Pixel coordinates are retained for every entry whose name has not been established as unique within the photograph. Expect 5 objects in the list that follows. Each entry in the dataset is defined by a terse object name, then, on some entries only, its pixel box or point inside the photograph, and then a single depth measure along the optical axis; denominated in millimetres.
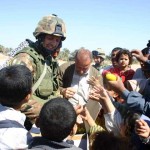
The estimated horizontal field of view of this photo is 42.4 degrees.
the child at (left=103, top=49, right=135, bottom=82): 3127
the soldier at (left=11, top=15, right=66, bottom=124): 2040
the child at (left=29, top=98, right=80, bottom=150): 1180
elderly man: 2888
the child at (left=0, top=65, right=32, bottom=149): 1239
